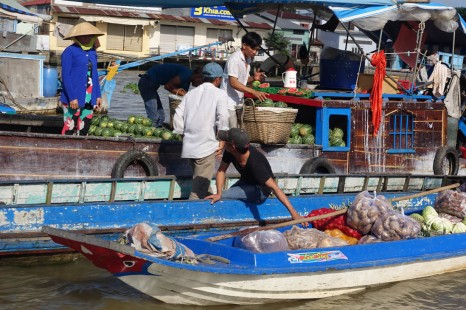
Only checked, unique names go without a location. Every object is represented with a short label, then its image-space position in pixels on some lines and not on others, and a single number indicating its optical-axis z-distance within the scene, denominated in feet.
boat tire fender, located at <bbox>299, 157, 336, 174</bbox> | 35.39
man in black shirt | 25.05
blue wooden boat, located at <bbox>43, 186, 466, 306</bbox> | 21.17
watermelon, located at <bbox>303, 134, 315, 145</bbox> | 36.25
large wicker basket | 33.55
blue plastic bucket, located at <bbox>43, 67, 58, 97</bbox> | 67.26
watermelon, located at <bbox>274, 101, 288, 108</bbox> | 34.63
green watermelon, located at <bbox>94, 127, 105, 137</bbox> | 34.99
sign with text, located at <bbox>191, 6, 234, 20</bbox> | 160.09
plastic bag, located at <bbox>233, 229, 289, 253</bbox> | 23.39
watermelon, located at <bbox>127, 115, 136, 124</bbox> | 36.42
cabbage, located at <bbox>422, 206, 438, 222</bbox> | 28.25
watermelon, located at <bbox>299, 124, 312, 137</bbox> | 36.58
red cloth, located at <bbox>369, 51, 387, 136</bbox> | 36.88
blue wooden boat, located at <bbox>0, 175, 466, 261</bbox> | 25.13
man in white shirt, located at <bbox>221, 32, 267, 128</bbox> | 31.37
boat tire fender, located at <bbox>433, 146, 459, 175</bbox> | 39.68
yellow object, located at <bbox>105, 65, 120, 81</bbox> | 51.49
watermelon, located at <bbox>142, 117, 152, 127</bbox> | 36.24
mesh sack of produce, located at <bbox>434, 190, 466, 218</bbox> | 28.66
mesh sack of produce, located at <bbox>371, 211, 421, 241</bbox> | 25.43
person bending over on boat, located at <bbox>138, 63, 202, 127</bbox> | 37.27
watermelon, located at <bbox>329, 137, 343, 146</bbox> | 36.70
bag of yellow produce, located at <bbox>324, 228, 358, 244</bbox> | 25.88
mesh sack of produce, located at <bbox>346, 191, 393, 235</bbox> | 25.89
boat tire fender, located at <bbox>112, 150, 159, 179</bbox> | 31.99
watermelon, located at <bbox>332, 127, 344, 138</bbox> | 36.80
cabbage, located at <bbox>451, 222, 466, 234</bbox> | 27.55
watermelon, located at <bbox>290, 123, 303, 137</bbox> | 36.63
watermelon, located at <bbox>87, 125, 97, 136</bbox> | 35.58
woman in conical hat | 31.65
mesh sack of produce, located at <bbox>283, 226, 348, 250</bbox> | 24.16
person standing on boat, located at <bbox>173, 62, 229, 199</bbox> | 27.45
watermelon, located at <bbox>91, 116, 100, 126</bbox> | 36.47
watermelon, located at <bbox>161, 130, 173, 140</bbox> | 34.47
